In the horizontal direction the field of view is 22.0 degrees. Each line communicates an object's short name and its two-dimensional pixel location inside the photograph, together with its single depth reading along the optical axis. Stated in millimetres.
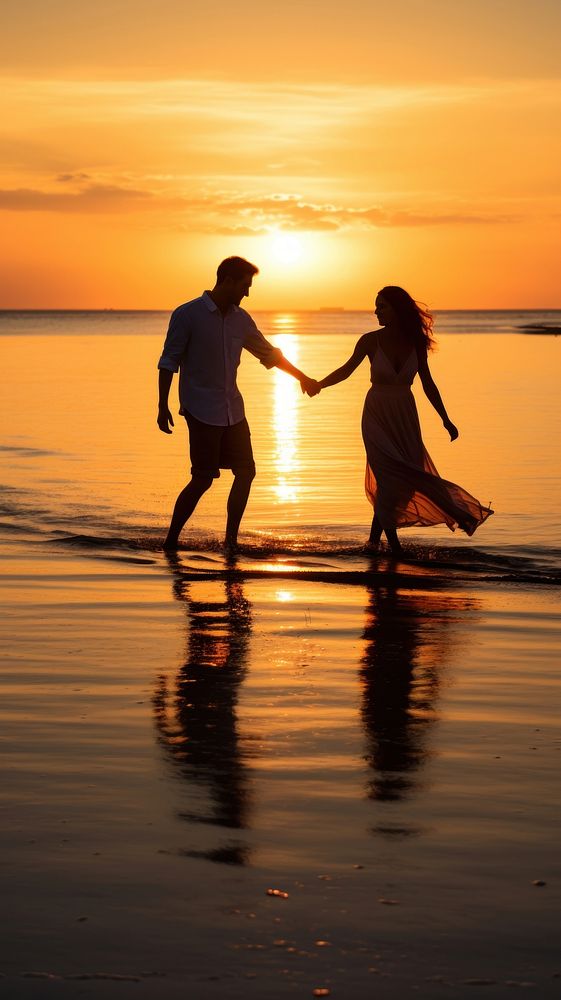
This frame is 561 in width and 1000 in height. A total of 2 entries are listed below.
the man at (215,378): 10062
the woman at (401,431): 10320
